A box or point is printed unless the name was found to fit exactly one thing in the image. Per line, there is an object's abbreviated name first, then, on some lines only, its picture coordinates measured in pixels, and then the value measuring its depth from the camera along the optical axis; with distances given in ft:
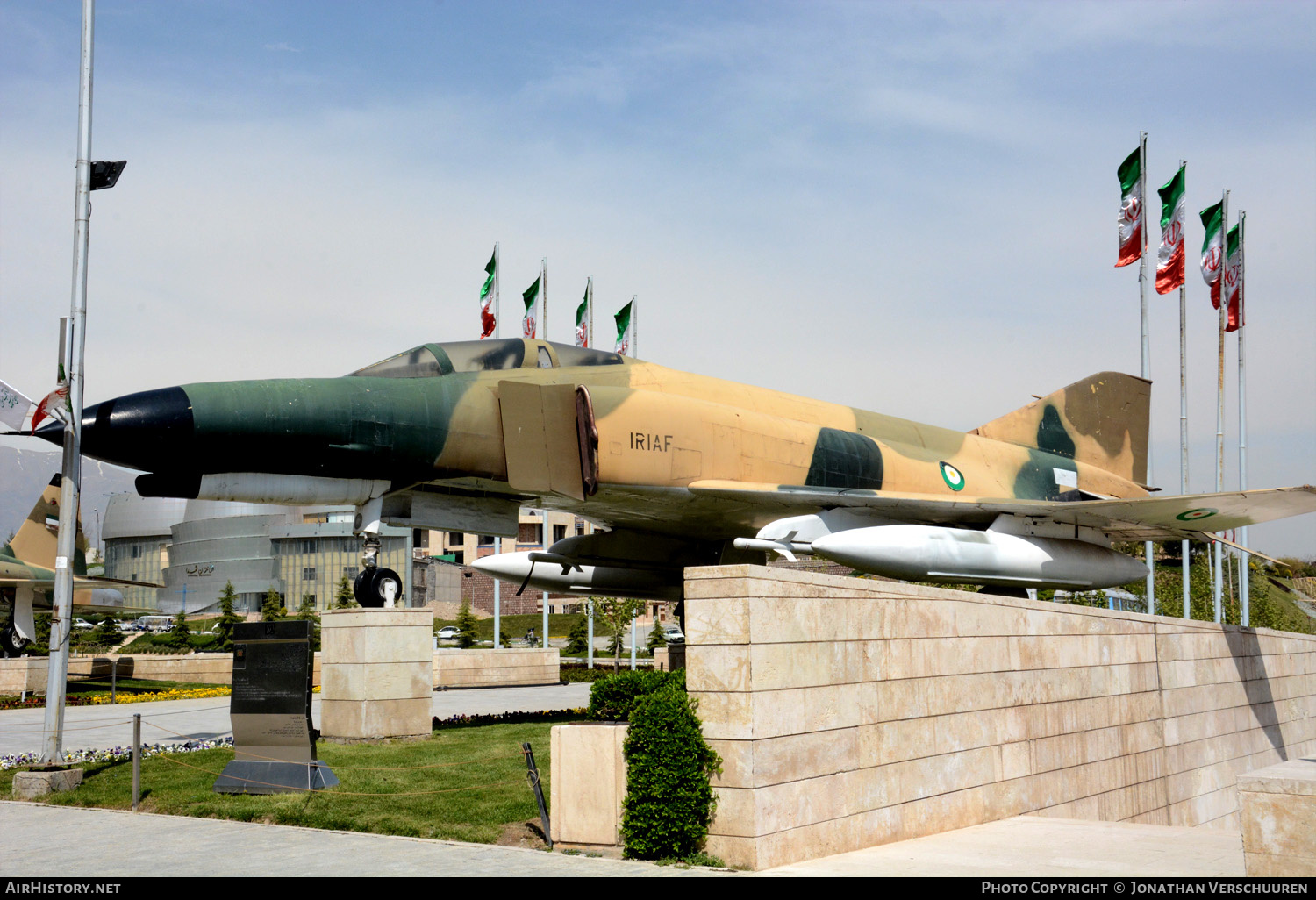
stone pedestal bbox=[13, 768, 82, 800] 38.81
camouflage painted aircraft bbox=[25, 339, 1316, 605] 37.24
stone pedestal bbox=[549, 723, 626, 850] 28.96
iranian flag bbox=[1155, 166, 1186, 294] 80.43
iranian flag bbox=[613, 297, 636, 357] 112.88
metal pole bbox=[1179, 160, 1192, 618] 86.84
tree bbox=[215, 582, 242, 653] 148.15
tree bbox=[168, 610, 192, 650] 198.18
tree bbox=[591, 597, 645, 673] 132.16
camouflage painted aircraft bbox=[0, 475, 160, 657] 102.06
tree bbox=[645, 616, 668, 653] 162.71
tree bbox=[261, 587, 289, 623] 194.90
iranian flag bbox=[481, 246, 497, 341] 103.64
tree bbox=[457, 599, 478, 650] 187.62
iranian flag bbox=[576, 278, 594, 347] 107.55
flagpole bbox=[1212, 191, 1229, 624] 86.84
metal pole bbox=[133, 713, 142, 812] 36.06
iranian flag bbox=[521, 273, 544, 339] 109.19
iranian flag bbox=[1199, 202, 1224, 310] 85.10
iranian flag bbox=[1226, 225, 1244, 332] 88.89
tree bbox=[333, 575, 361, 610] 185.98
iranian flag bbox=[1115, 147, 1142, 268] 80.07
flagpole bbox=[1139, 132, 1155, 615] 78.18
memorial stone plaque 36.45
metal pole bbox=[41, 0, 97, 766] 39.73
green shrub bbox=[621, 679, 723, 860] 27.27
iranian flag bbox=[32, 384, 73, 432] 39.29
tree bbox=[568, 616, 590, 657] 201.79
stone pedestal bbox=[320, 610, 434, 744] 47.55
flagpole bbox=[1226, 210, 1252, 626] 92.89
